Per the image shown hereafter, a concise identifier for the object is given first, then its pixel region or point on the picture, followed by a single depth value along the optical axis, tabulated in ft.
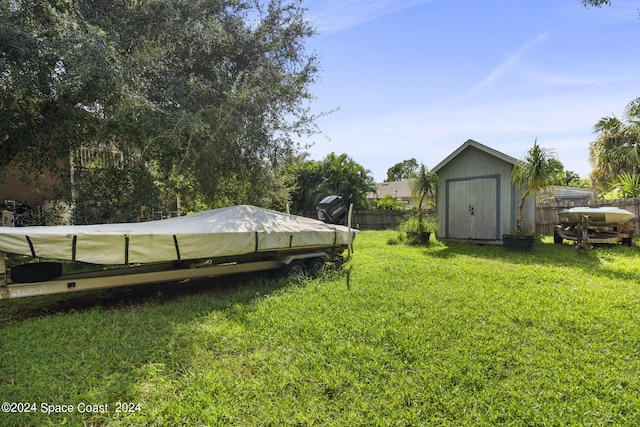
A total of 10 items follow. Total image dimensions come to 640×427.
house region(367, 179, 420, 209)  95.55
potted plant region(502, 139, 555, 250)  25.63
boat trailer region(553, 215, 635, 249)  26.68
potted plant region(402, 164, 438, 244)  33.45
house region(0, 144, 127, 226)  20.26
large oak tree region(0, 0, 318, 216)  15.06
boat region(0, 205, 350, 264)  11.51
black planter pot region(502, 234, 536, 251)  26.94
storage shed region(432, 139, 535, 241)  30.27
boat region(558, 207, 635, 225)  27.78
